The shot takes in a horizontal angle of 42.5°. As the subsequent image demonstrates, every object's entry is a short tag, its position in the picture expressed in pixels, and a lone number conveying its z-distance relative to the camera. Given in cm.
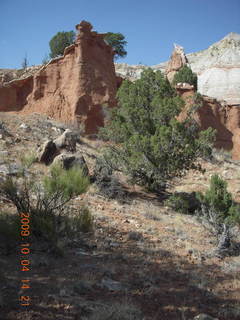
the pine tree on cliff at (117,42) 3472
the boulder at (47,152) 1107
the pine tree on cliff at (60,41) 3231
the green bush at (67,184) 566
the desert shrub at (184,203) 1060
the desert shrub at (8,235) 487
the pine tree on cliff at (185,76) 3054
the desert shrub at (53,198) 527
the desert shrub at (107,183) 1002
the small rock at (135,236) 666
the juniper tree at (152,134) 1123
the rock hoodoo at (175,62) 3594
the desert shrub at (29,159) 939
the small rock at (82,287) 396
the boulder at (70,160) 995
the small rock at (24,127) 1517
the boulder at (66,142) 1173
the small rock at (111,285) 417
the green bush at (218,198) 991
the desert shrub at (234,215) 879
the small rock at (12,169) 860
